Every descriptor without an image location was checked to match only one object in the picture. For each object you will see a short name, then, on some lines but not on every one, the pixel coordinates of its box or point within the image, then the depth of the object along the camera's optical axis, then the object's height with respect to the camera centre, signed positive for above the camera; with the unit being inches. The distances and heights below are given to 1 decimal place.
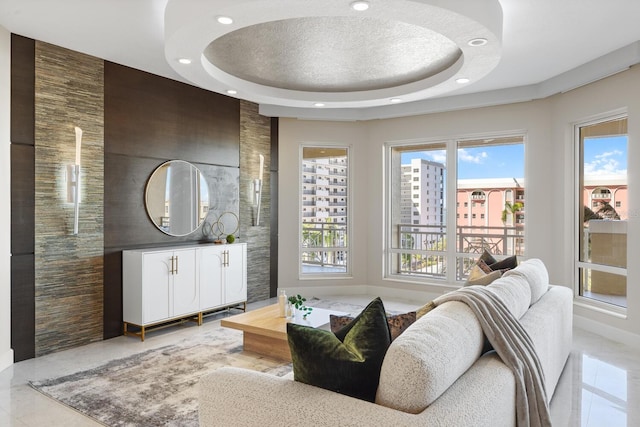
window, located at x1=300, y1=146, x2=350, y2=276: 259.6 -1.8
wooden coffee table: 140.4 -35.6
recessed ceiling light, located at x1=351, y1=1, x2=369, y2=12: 103.2 +50.1
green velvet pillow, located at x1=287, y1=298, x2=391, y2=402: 60.5 -19.7
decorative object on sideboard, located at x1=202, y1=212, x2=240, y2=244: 213.0 -6.0
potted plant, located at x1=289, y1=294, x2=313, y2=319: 152.7 -30.7
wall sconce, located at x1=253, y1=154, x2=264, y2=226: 238.1 +11.4
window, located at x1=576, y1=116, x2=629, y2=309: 176.4 +1.9
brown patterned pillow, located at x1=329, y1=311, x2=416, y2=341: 81.0 -19.9
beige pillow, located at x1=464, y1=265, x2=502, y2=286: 125.9 -18.1
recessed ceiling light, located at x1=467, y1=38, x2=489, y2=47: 125.5 +50.2
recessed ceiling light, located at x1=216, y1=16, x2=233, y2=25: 111.5 +50.3
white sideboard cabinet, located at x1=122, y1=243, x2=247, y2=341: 168.7 -27.8
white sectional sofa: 55.0 -24.0
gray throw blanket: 72.0 -23.3
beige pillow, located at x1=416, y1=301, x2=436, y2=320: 87.2 -18.5
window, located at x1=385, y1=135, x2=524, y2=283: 224.2 +5.1
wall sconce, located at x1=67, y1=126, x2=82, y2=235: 157.1 +10.5
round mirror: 190.2 +8.2
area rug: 107.5 -48.1
